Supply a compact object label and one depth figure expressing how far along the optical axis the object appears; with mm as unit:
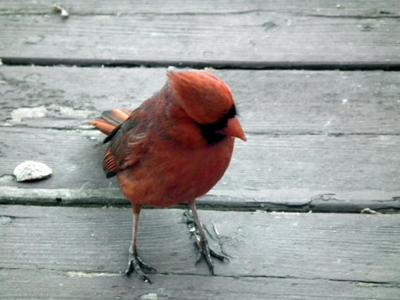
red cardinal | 4078
